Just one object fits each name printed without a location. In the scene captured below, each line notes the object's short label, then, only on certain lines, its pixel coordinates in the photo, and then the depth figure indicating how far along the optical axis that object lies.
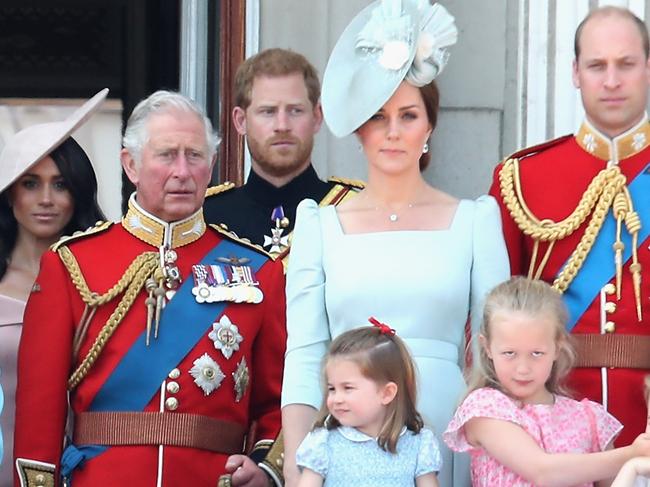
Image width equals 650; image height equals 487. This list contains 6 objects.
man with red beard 11.78
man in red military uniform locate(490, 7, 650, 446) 10.05
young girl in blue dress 9.27
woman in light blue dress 9.64
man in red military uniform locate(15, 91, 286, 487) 10.47
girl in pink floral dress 9.31
